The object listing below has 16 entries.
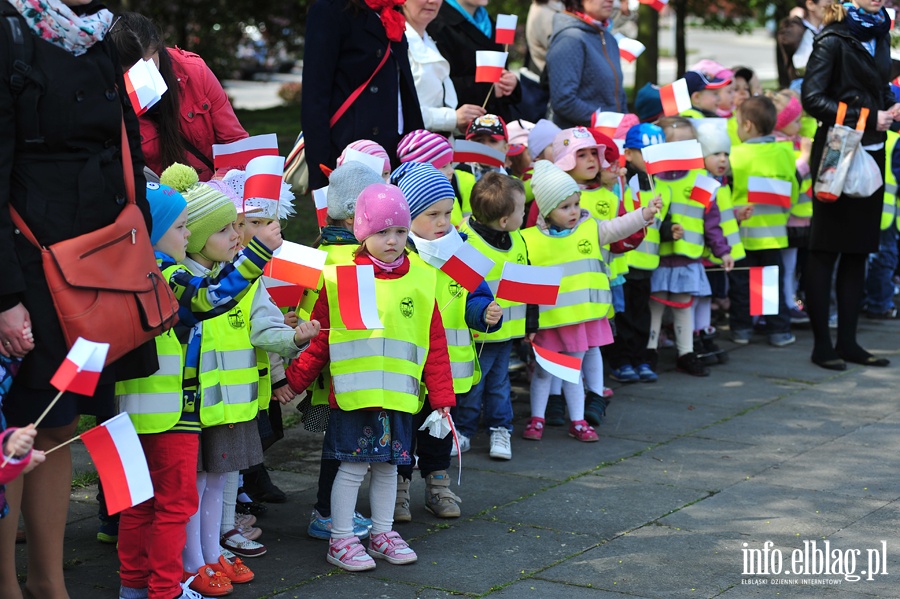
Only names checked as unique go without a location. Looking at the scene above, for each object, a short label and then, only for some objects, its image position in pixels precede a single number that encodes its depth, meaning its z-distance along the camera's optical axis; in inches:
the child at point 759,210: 347.9
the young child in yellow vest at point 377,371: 186.9
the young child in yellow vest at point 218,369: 171.8
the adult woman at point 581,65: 316.2
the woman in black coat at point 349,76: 242.4
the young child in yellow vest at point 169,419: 163.2
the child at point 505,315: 235.1
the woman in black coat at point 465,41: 298.7
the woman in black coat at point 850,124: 315.9
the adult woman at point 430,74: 266.4
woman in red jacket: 199.5
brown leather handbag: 143.3
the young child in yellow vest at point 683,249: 311.6
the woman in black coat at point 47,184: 141.2
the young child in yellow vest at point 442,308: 210.5
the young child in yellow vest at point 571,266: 255.3
